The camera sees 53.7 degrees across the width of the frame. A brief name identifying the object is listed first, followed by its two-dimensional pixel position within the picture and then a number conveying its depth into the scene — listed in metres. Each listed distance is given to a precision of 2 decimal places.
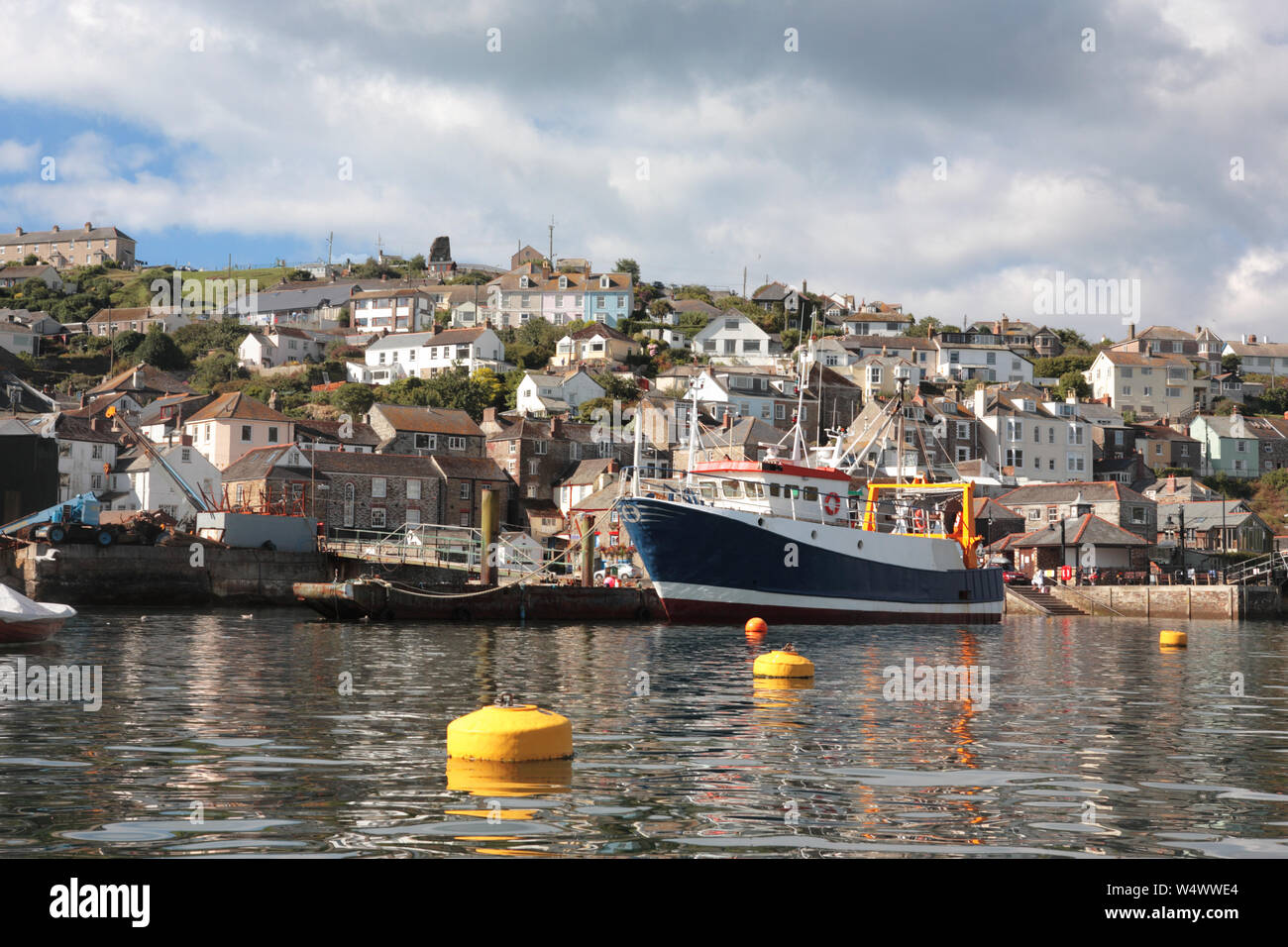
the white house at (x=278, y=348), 134.00
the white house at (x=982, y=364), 135.00
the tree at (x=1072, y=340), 167.75
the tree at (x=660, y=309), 148.12
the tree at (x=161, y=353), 134.25
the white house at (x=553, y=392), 107.88
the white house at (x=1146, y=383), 136.62
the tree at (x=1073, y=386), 132.00
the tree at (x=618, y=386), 113.38
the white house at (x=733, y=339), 130.38
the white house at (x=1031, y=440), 106.31
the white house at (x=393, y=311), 149.12
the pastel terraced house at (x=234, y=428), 87.62
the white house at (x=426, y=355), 123.62
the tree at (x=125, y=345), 136.25
